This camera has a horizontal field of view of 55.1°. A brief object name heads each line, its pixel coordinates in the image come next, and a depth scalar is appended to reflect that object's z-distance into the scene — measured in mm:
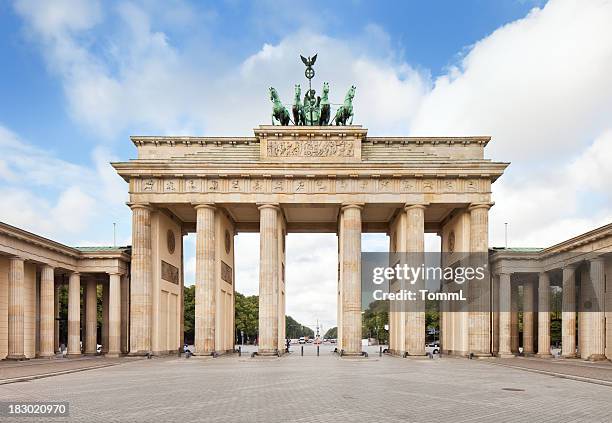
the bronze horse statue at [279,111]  53156
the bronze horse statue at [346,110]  53375
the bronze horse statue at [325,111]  52906
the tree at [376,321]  132125
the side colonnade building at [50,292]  42656
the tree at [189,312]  105812
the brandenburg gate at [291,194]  49500
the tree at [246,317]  125725
